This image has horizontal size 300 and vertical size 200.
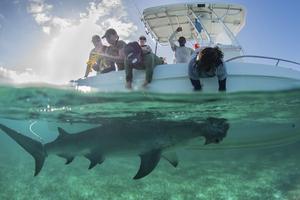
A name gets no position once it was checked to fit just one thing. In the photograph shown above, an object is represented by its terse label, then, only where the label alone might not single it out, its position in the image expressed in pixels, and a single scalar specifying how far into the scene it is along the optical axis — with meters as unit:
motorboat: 6.78
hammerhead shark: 5.88
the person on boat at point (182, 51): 7.61
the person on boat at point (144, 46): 7.03
